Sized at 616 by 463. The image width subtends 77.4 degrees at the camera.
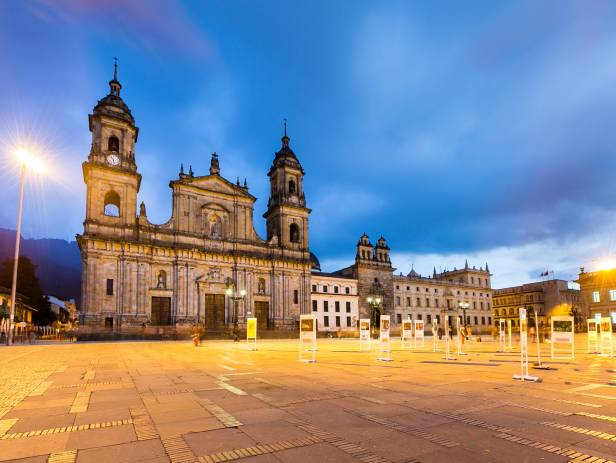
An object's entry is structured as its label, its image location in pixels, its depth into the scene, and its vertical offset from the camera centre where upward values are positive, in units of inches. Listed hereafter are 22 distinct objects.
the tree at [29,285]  2555.4 +27.7
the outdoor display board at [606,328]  905.7 -105.9
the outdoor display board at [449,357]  719.9 -135.4
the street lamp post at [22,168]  1073.5 +343.3
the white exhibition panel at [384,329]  744.3 -83.9
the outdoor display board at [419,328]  1231.5 -145.5
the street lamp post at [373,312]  2617.1 -181.1
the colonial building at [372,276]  2672.2 +72.5
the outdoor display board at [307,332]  679.2 -79.9
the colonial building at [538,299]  3843.5 -151.8
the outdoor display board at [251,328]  960.3 -103.3
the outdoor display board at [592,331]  928.9 -119.3
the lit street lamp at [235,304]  1352.7 -100.7
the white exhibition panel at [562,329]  620.1 -73.7
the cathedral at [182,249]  1669.5 +188.4
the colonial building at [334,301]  2469.2 -97.0
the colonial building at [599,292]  2829.7 -58.2
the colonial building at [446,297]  2928.2 -92.7
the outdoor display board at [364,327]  1032.2 -110.5
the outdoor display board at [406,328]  970.8 -107.6
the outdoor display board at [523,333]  469.6 -61.8
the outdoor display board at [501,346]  995.3 -165.1
